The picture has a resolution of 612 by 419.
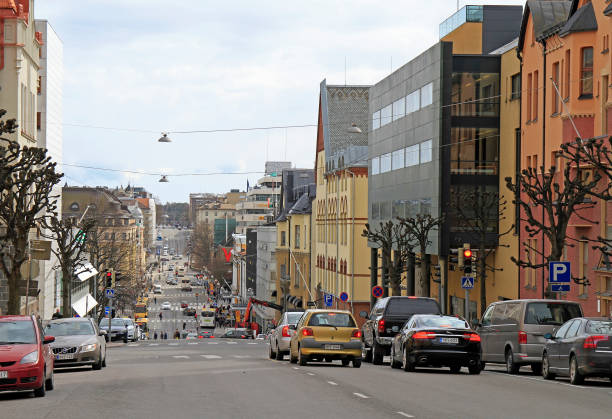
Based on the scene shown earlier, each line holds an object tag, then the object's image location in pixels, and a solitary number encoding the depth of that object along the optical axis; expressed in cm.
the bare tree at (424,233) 5509
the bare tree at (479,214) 5434
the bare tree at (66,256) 5320
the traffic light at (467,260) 3888
